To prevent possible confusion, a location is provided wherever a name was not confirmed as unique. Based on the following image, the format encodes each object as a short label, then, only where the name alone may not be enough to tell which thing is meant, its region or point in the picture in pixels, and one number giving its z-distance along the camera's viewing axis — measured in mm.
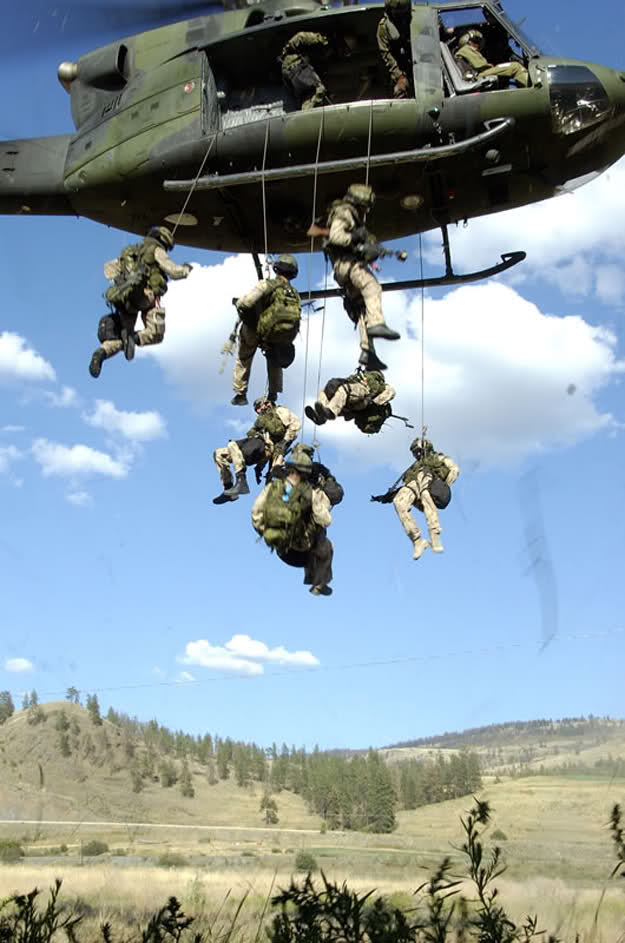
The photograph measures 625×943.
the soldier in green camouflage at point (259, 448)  8773
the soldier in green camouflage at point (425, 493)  9141
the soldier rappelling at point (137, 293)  8617
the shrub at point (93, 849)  23806
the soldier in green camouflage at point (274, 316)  8289
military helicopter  8078
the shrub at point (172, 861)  20019
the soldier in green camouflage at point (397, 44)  7930
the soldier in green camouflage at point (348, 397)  8469
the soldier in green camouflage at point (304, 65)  8266
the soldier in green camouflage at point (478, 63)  8281
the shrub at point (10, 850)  22445
